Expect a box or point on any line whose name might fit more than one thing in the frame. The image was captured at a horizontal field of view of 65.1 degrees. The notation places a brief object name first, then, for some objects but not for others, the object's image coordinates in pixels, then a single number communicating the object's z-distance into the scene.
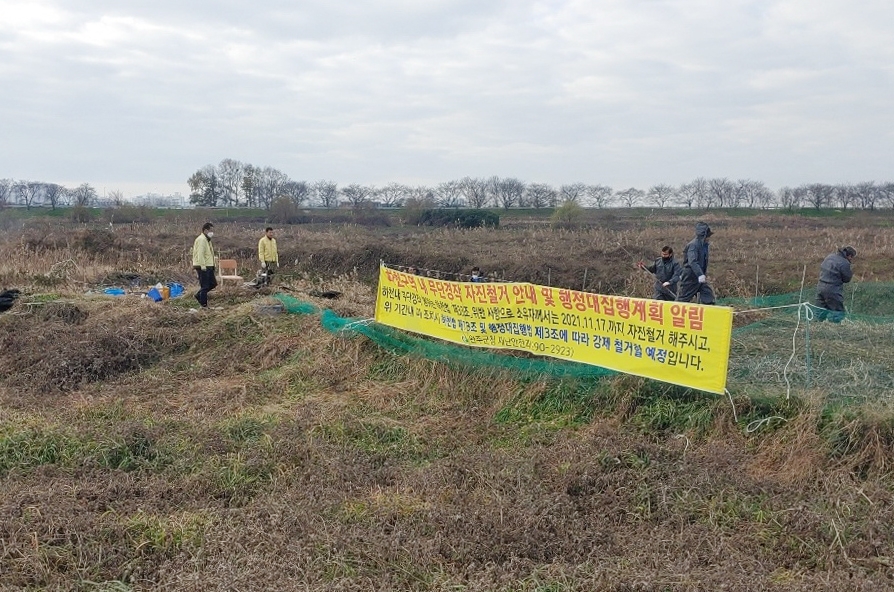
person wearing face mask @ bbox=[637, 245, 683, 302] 10.22
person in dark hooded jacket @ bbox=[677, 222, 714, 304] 9.92
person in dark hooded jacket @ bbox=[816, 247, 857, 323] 9.48
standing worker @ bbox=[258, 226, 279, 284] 13.38
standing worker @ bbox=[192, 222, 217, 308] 11.31
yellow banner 6.12
